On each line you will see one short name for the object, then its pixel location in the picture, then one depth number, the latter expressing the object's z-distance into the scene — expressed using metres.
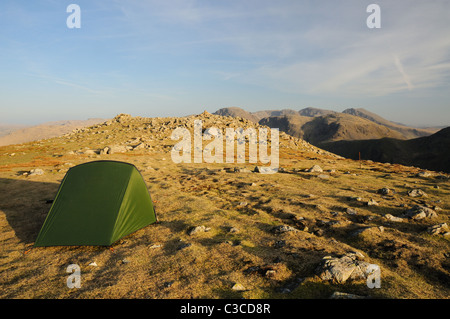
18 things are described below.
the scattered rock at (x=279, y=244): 7.62
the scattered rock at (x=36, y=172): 19.15
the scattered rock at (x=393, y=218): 9.38
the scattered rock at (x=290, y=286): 5.37
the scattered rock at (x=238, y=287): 5.47
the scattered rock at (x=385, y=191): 13.50
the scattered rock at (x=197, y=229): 8.84
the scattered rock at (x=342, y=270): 5.65
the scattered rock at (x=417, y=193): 12.91
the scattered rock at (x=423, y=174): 19.30
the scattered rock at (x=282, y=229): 8.63
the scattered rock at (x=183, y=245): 7.75
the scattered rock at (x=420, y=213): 9.42
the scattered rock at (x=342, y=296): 4.89
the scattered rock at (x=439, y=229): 8.13
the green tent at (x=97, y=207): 8.34
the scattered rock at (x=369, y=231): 8.19
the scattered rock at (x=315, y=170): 20.36
